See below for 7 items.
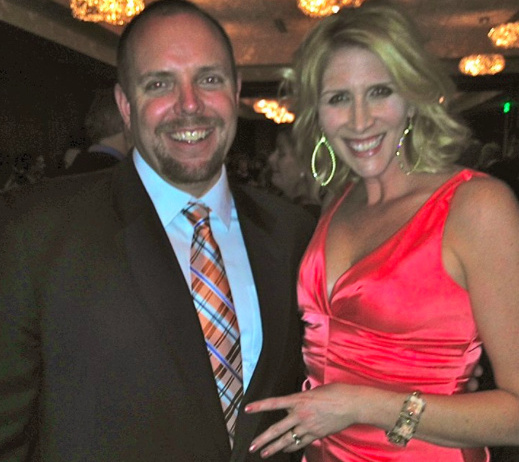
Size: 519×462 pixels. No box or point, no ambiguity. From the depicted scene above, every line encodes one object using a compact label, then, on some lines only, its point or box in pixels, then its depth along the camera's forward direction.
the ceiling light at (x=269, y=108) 13.47
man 1.31
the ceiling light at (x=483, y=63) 8.90
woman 1.45
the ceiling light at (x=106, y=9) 5.61
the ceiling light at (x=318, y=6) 5.73
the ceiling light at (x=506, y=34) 7.14
